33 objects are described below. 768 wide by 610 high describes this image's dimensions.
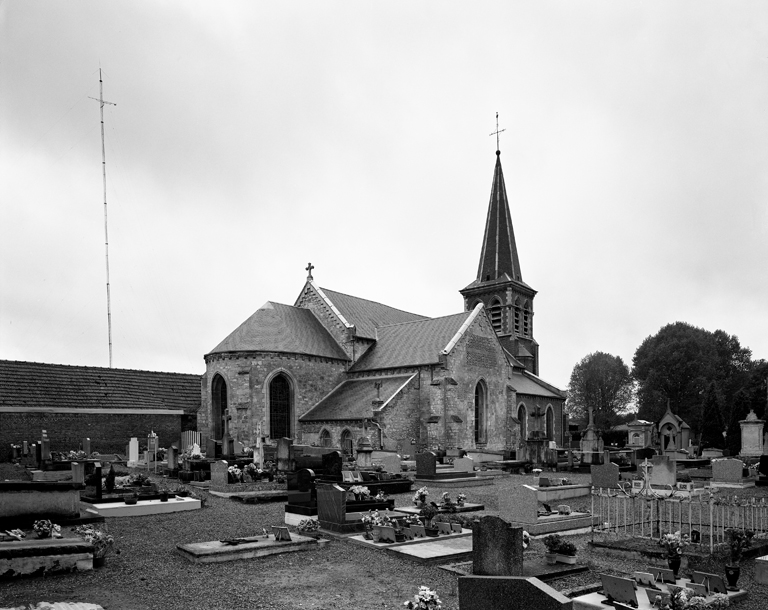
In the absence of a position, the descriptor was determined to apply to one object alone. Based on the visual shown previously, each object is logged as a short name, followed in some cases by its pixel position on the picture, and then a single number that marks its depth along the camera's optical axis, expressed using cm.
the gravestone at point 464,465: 2319
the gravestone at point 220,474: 1947
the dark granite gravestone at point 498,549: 680
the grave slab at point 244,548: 966
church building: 3042
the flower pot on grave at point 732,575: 813
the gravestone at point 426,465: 2189
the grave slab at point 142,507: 1411
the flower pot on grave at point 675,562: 858
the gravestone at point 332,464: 1666
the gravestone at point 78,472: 1427
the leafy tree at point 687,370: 6184
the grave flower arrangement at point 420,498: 1356
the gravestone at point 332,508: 1193
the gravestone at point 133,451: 2619
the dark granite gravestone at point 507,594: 537
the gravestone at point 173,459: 2227
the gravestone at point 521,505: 1241
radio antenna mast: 3219
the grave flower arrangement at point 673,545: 865
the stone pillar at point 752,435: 3169
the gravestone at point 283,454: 2141
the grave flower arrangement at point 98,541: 938
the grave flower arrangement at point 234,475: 1961
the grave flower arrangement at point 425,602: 644
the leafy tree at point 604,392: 7712
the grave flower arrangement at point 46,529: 947
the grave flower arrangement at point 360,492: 1391
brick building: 2850
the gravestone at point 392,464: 2172
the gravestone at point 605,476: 1759
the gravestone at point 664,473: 1733
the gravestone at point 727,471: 2180
